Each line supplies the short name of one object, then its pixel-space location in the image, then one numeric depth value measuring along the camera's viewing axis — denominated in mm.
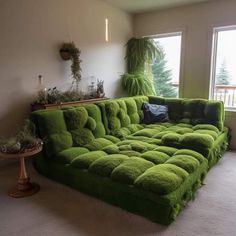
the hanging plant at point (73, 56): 3402
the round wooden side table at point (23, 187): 2312
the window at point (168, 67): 4465
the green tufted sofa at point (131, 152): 1904
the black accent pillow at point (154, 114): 3912
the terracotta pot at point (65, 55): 3400
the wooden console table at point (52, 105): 3040
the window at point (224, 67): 3924
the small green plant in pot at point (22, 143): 2223
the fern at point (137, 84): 4551
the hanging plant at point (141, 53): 4625
